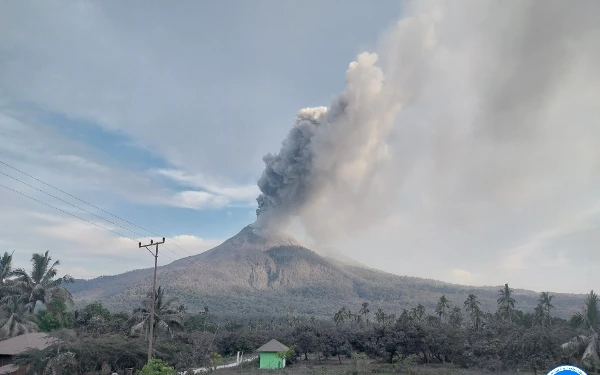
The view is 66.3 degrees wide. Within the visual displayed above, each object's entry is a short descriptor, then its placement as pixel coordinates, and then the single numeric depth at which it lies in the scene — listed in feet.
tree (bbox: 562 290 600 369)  82.74
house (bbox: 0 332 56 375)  94.10
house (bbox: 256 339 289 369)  139.23
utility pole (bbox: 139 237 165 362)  82.02
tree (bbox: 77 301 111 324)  162.07
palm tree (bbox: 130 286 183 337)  125.18
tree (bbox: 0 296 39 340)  114.32
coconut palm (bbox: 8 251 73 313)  125.29
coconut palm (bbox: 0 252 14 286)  131.08
